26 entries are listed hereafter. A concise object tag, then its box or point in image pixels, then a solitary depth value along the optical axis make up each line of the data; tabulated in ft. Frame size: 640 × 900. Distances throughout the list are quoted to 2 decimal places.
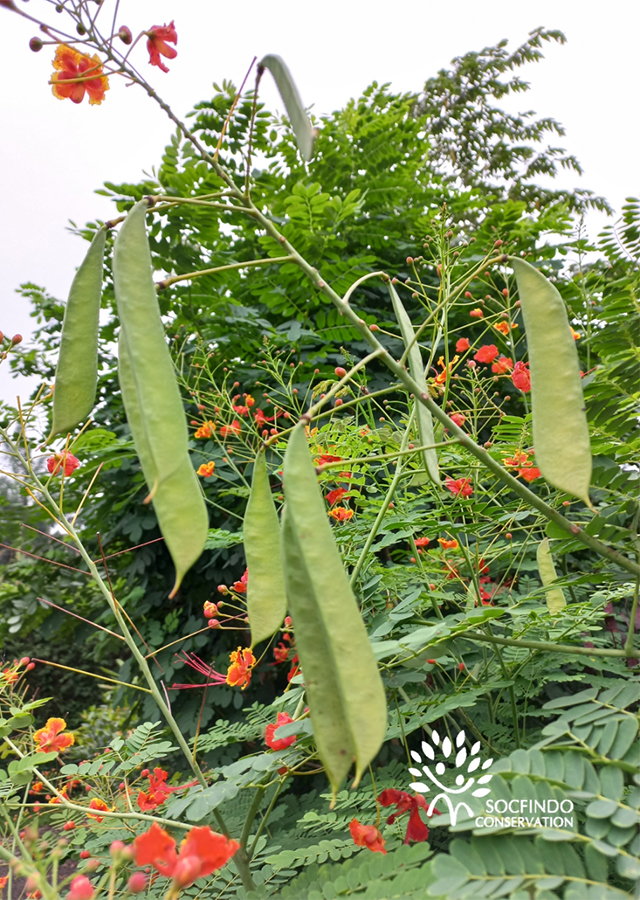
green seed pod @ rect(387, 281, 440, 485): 1.12
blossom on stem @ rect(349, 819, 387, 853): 1.18
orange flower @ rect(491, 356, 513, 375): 2.07
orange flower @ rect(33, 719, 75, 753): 1.67
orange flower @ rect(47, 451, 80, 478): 1.85
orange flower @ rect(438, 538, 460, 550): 1.86
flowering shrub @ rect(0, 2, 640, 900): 0.83
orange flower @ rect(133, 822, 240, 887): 0.81
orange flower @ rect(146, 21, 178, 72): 1.15
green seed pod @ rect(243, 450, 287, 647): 1.01
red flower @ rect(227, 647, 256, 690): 1.72
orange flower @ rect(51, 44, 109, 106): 1.15
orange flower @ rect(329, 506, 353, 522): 1.86
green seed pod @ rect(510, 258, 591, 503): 0.92
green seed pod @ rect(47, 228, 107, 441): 0.95
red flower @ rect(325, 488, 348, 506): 1.90
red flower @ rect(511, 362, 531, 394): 1.96
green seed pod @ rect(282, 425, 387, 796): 0.78
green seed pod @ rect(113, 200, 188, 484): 0.83
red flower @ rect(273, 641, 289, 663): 2.15
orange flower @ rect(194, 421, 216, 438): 2.49
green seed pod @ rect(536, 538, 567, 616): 1.40
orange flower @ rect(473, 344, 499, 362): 2.15
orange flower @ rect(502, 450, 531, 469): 1.65
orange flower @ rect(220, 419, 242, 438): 2.24
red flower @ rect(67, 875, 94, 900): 0.78
